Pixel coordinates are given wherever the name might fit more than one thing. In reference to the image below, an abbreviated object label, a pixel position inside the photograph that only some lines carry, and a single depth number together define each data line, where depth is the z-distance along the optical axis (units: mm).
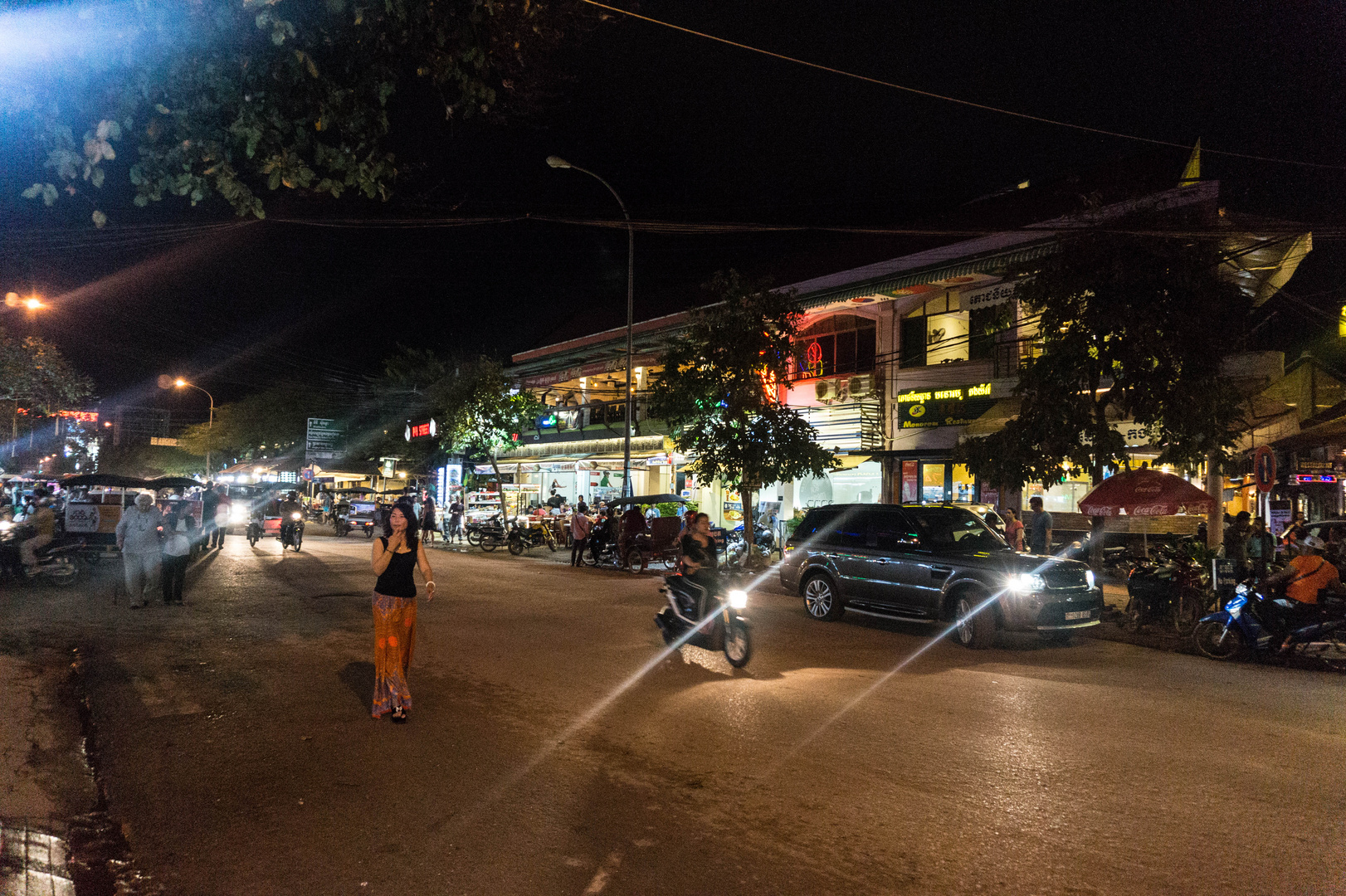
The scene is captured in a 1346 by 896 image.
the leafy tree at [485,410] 32656
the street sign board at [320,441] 51500
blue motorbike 10273
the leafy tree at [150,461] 78875
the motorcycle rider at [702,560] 10328
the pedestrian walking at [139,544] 13555
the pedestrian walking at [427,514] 29527
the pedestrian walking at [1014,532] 17953
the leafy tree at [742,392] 21359
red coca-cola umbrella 13742
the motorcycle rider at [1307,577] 10298
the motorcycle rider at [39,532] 16312
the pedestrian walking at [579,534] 23938
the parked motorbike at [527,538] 28547
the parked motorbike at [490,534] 29594
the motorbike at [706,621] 9727
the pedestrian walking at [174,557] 14079
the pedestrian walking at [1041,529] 17875
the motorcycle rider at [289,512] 26531
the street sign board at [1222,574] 12242
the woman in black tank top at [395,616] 7094
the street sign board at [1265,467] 13711
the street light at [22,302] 19453
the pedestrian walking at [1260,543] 15797
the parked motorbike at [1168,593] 12656
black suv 11078
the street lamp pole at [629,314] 24641
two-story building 21172
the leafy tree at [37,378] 23109
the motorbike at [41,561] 16312
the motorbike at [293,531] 26500
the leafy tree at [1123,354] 13375
